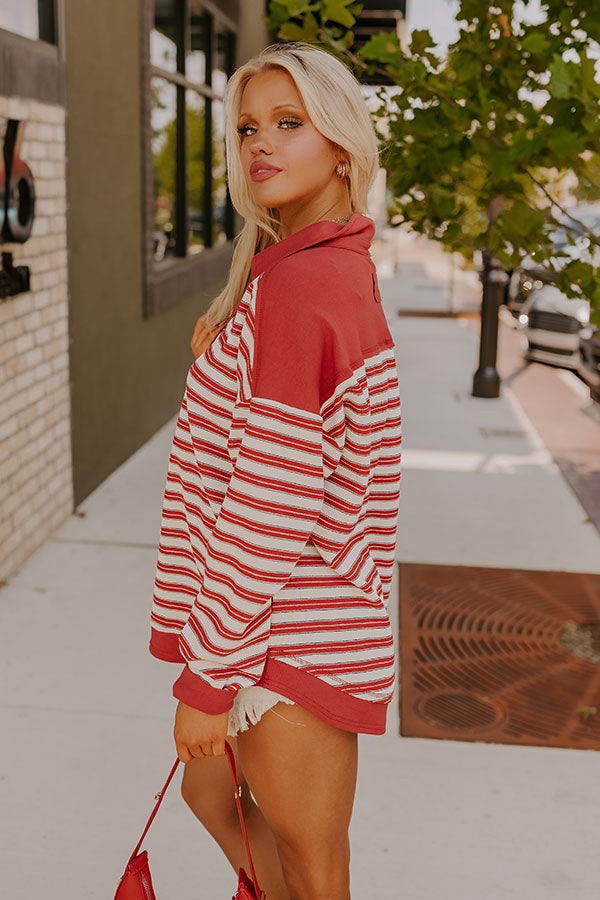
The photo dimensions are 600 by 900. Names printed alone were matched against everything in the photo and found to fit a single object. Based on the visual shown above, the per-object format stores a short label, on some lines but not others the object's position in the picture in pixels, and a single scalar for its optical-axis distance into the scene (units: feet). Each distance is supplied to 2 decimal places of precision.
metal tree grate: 12.57
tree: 11.74
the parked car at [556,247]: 51.52
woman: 5.34
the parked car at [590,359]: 28.50
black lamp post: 32.71
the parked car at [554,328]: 38.34
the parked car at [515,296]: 53.00
